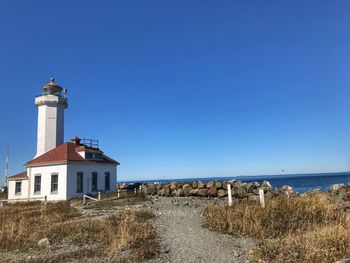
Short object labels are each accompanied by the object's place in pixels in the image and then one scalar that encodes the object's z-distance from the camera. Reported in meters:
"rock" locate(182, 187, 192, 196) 31.59
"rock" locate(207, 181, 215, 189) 30.53
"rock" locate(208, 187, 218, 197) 29.64
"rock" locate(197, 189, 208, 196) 30.33
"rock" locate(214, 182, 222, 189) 30.05
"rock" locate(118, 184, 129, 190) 43.39
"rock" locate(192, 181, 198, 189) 31.96
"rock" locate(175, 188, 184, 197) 32.19
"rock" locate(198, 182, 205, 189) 31.48
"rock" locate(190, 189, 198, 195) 30.97
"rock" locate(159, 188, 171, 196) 33.16
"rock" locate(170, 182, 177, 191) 33.64
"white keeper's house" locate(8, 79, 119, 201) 31.66
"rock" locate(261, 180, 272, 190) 28.14
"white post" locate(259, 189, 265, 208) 13.92
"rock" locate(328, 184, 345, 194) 34.44
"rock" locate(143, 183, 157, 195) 34.94
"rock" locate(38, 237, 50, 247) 11.06
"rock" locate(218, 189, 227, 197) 29.17
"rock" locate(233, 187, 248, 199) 27.44
